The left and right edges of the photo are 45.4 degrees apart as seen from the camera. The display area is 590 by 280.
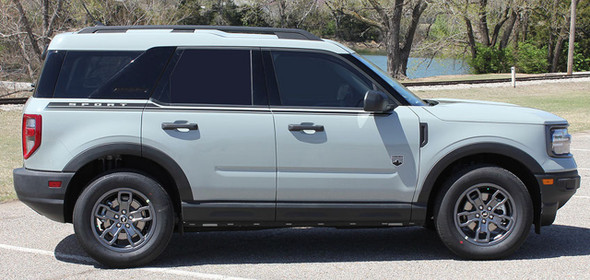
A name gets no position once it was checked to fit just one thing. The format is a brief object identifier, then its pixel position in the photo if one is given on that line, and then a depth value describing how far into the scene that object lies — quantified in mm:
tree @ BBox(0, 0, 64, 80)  25250
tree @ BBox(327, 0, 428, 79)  36750
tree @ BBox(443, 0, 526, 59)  35612
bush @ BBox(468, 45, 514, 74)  42969
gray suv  5434
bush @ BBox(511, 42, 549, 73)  44438
